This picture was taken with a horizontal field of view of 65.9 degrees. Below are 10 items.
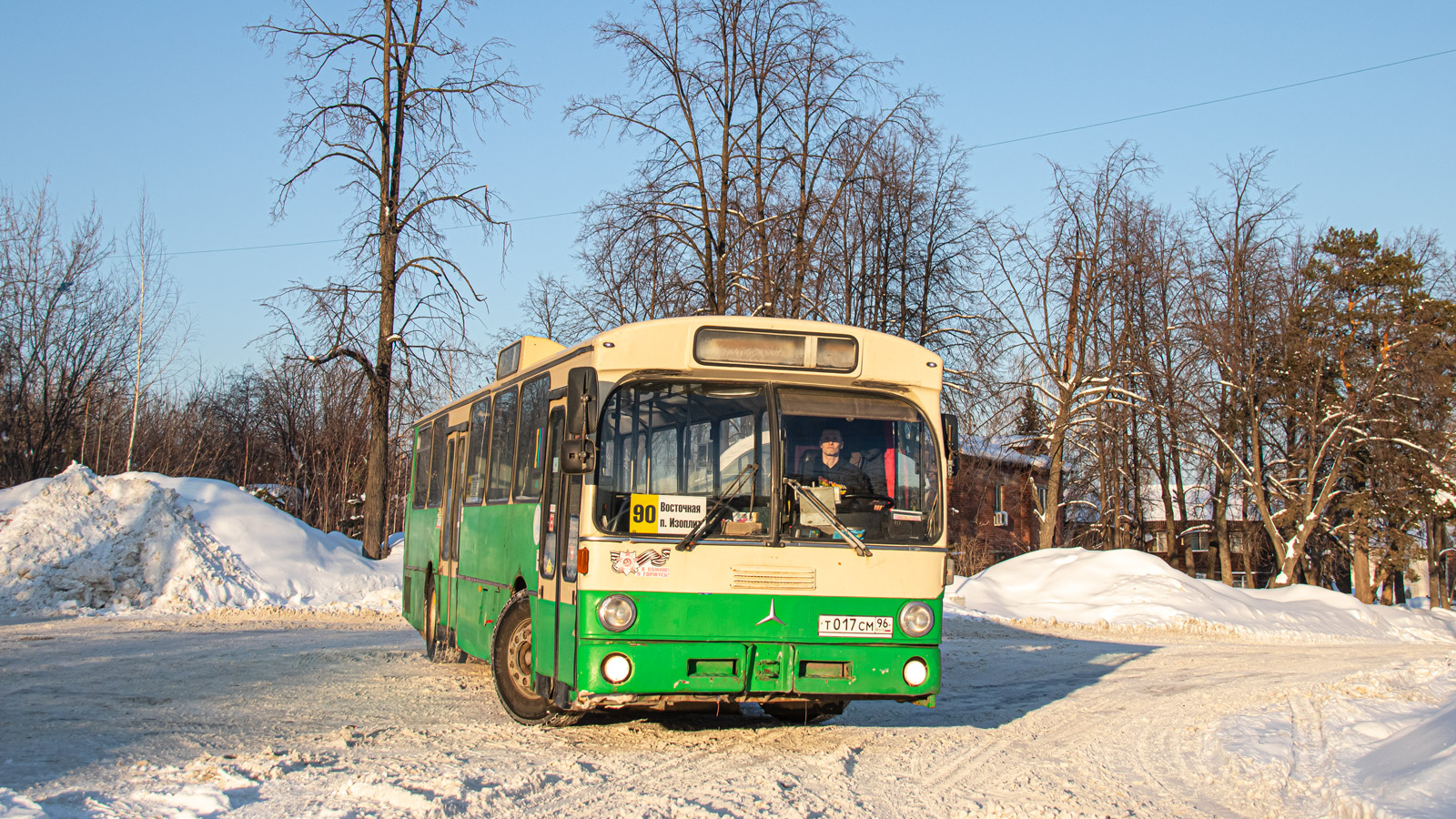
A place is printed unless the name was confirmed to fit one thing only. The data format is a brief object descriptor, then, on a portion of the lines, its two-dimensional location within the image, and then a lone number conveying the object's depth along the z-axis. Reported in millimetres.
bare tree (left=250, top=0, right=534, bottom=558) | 24062
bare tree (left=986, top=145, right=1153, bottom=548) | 35219
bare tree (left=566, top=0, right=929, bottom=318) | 22078
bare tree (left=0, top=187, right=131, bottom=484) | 30422
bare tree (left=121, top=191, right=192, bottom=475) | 32062
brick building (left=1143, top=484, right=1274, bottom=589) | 42306
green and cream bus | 7211
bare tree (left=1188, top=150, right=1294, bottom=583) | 36094
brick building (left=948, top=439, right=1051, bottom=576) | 38875
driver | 7559
